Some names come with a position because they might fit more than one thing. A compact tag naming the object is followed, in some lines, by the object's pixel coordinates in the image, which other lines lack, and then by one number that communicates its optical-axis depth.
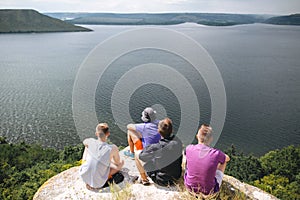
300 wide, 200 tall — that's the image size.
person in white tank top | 5.03
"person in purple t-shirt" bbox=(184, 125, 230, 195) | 4.52
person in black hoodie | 4.95
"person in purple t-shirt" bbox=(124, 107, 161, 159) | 5.63
